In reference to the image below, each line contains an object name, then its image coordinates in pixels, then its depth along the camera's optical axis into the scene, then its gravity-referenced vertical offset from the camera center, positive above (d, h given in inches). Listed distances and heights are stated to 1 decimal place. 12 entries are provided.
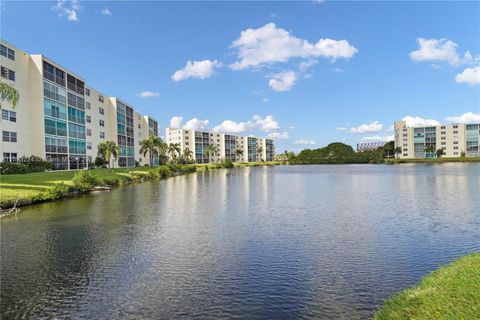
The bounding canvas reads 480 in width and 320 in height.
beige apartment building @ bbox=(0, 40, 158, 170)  2130.9 +395.4
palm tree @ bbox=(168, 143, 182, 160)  5541.3 +220.0
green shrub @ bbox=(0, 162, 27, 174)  1833.5 -11.3
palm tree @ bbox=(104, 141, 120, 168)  2950.5 +124.1
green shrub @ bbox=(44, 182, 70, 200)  1397.6 -115.3
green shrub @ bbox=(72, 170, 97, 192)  1679.4 -90.0
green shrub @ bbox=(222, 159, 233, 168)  6043.3 -73.3
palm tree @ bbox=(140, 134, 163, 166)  3971.5 +223.5
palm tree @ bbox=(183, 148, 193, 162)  6287.4 +110.8
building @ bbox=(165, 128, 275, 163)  7800.2 +459.9
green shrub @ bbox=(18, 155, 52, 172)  2122.7 +13.0
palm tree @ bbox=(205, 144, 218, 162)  7005.4 +216.3
